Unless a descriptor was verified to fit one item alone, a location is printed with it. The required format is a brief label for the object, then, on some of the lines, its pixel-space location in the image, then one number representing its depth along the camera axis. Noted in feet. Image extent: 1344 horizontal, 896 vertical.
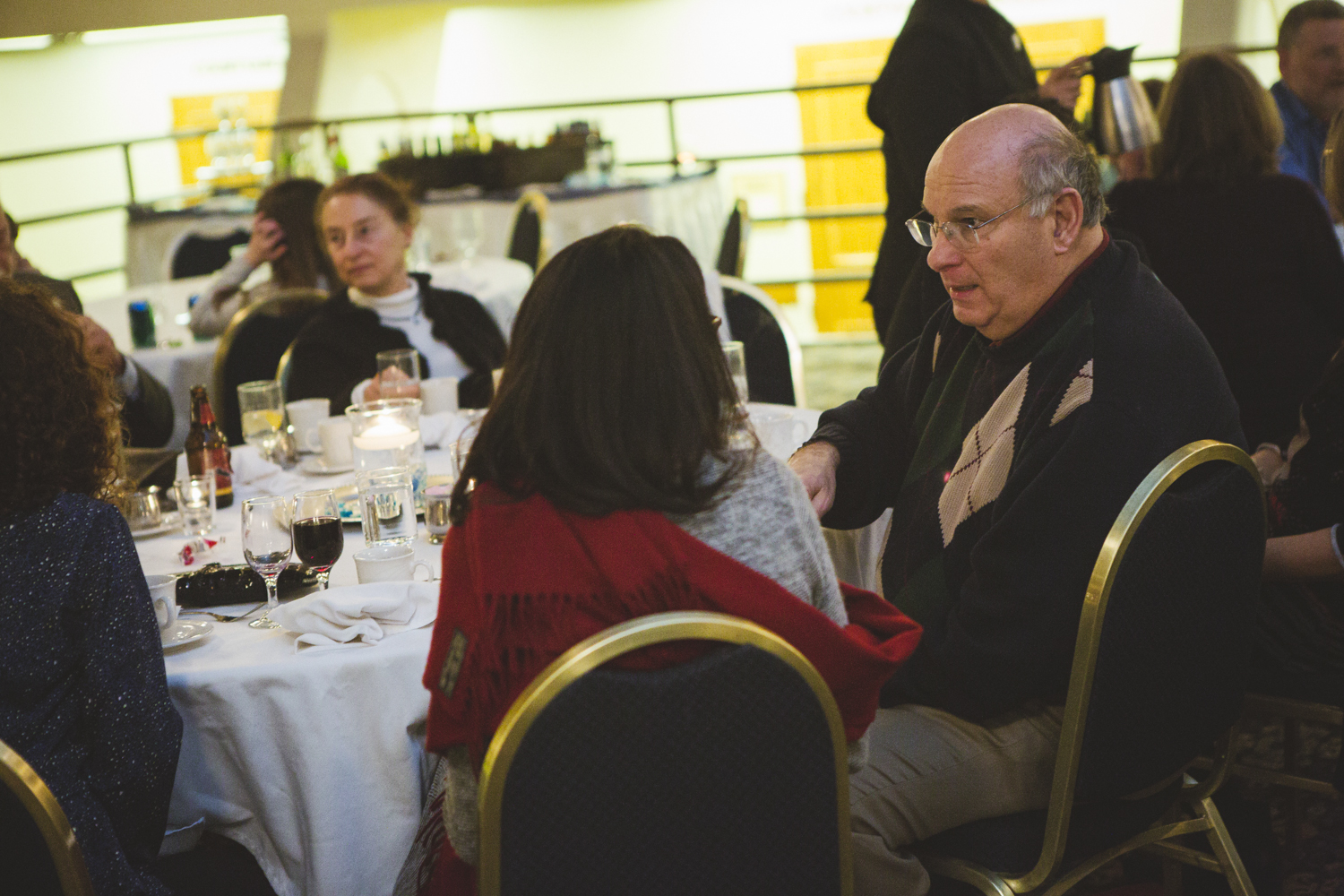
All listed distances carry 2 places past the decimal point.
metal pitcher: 11.37
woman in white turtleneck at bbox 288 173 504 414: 10.00
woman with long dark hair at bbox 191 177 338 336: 12.11
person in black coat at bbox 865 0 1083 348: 8.93
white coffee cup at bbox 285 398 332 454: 7.81
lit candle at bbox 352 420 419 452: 6.74
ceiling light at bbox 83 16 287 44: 30.09
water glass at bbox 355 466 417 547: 5.55
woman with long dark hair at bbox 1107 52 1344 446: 9.09
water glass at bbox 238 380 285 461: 7.56
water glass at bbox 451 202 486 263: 19.56
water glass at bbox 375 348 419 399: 8.06
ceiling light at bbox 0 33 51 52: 29.15
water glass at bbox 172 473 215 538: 6.38
